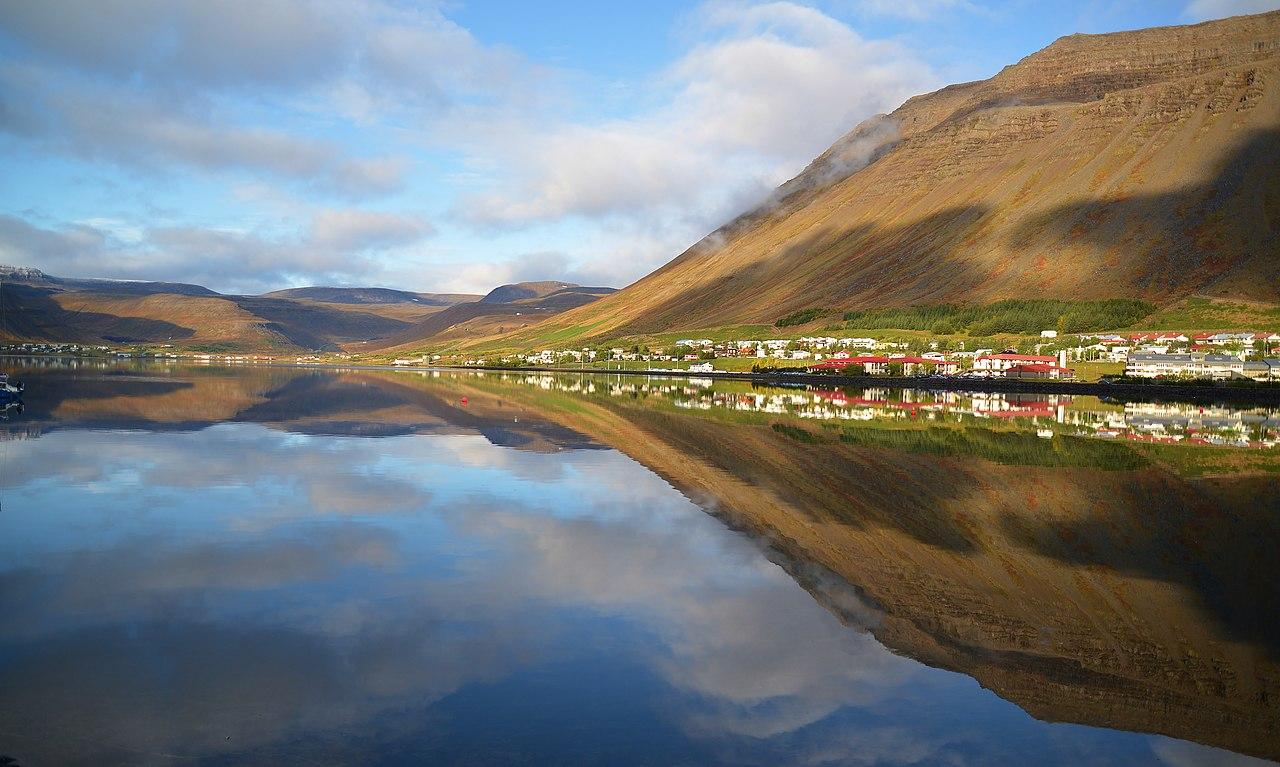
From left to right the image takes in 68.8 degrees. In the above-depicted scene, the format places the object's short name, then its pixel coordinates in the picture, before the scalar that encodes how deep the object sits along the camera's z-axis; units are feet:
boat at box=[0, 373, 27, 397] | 171.19
